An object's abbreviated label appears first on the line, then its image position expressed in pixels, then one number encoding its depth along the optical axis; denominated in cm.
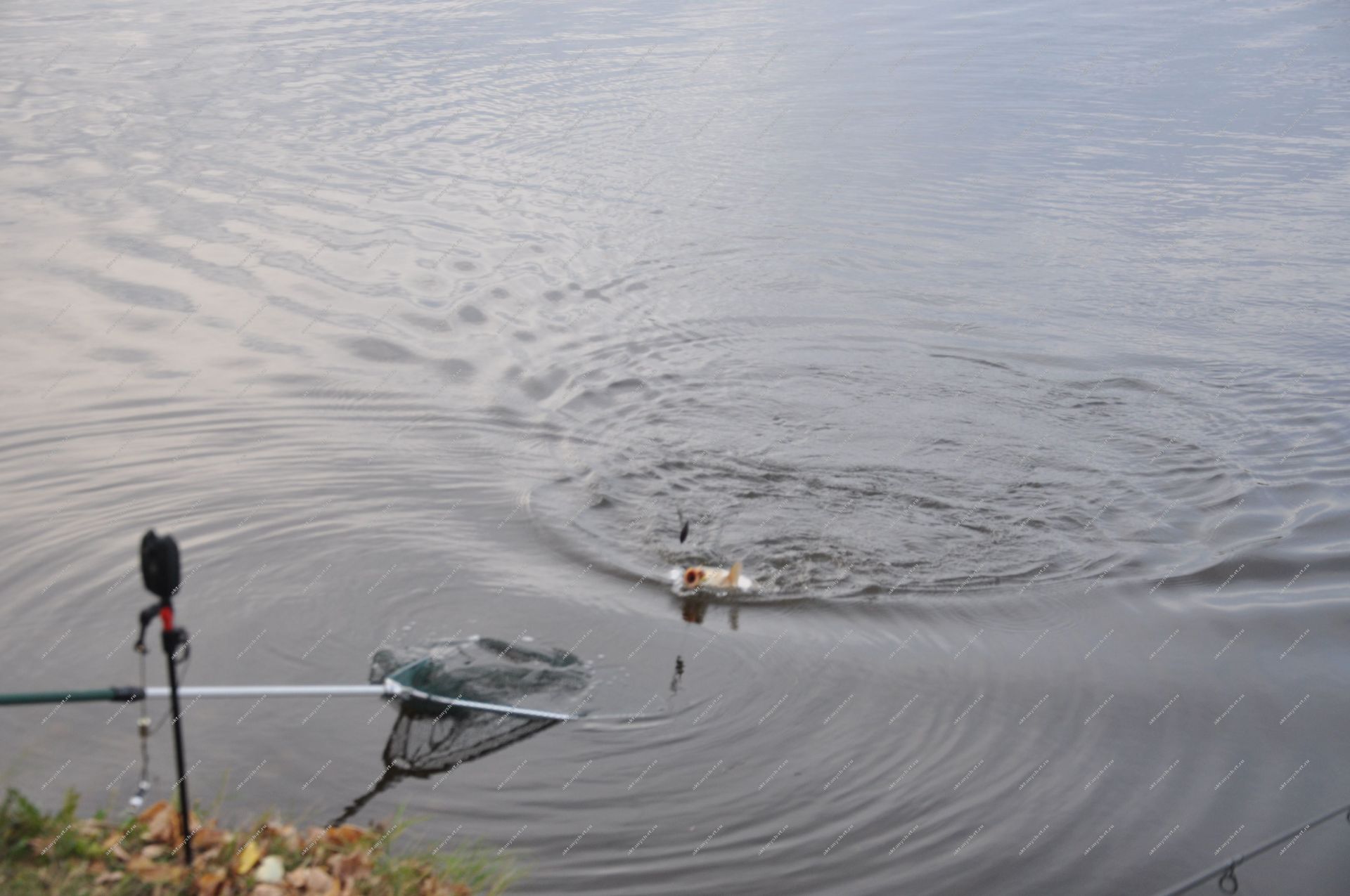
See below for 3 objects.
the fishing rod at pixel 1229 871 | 453
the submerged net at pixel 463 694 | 640
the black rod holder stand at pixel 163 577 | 445
